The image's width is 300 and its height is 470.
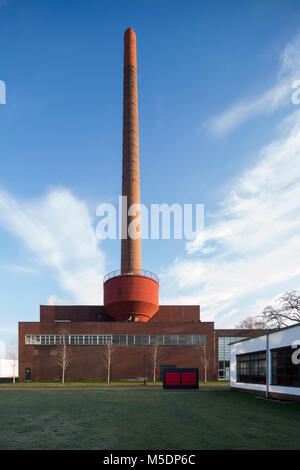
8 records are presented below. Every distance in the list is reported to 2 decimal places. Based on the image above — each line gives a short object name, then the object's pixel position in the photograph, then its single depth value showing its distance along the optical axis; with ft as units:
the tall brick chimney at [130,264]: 153.07
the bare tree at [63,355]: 152.35
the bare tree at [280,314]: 143.84
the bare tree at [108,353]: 151.33
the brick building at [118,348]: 153.17
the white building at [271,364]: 70.69
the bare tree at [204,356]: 155.07
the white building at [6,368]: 218.79
